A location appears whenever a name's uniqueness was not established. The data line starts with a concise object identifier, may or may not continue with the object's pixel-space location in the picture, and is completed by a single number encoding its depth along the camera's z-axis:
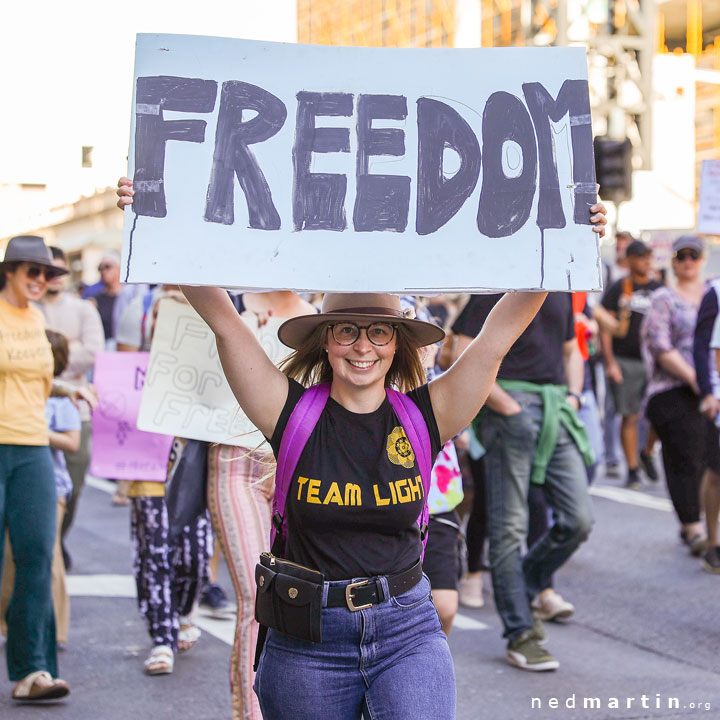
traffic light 18.00
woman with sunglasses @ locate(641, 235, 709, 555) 8.25
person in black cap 11.06
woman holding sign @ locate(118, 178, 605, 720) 2.99
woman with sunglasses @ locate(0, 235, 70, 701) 5.13
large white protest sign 3.03
